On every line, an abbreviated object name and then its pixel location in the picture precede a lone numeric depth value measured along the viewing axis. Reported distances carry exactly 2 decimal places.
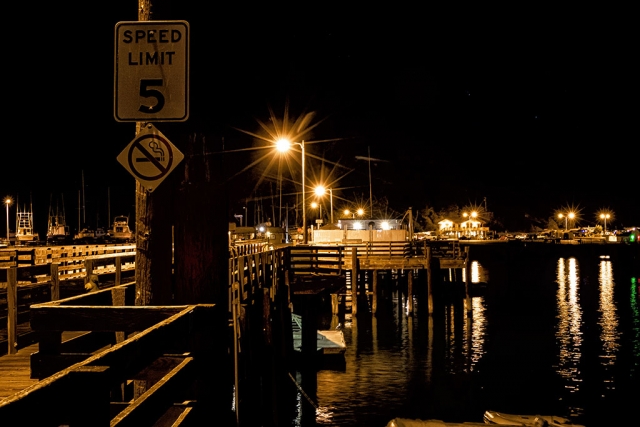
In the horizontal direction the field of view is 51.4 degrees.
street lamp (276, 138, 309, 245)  27.64
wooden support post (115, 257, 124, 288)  14.62
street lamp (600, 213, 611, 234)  121.24
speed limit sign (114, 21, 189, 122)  5.47
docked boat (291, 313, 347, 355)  19.38
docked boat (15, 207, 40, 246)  76.21
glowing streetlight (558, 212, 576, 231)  133.12
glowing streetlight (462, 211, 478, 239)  120.45
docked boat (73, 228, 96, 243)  84.31
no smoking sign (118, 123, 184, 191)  5.46
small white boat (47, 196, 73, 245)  80.74
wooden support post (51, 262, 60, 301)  11.98
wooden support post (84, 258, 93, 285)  13.98
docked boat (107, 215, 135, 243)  76.76
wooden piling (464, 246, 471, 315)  31.11
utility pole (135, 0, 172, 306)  5.52
